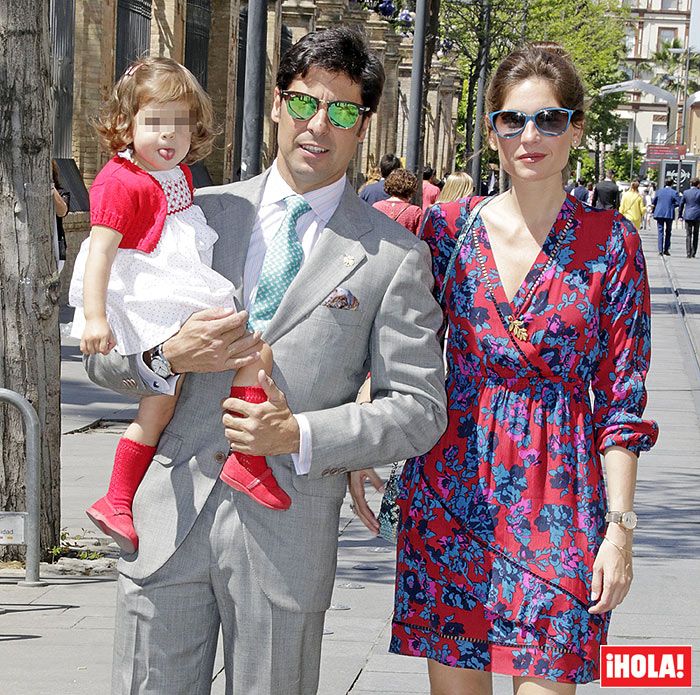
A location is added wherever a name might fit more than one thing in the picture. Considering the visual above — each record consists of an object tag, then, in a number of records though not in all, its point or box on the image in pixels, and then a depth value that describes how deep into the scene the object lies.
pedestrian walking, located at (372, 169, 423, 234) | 15.60
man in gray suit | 3.65
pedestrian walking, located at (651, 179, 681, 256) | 39.62
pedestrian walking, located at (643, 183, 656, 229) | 62.48
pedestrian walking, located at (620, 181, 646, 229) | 37.41
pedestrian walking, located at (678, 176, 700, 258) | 38.91
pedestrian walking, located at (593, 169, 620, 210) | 35.62
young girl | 3.70
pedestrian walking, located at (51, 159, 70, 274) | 7.85
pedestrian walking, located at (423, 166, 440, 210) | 22.80
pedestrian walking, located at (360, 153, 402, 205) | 18.31
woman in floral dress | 3.89
